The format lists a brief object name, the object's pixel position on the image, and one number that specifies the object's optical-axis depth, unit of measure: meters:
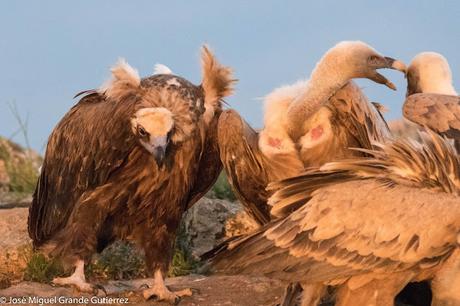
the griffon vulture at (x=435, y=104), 12.56
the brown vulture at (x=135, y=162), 13.37
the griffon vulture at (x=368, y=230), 10.06
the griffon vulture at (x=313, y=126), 12.78
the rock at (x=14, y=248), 17.05
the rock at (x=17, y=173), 23.28
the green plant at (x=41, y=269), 16.40
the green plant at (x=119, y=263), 16.98
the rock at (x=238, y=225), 17.86
